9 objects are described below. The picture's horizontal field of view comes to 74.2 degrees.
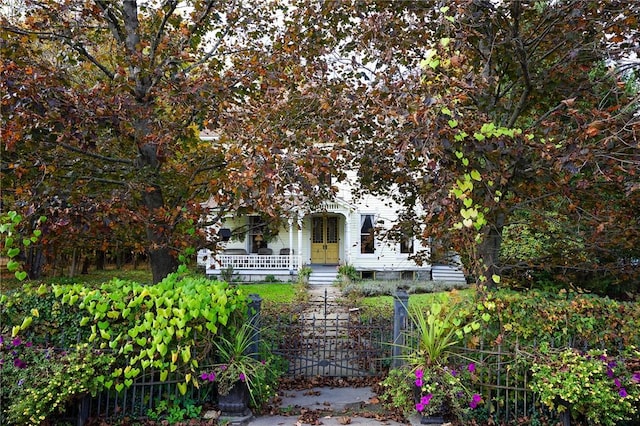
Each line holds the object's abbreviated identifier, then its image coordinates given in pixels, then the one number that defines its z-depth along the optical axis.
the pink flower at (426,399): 4.14
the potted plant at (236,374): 4.33
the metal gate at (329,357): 5.88
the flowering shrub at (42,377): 3.78
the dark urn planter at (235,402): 4.39
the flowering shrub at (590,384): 3.78
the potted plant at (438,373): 4.18
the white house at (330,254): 19.52
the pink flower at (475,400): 4.15
